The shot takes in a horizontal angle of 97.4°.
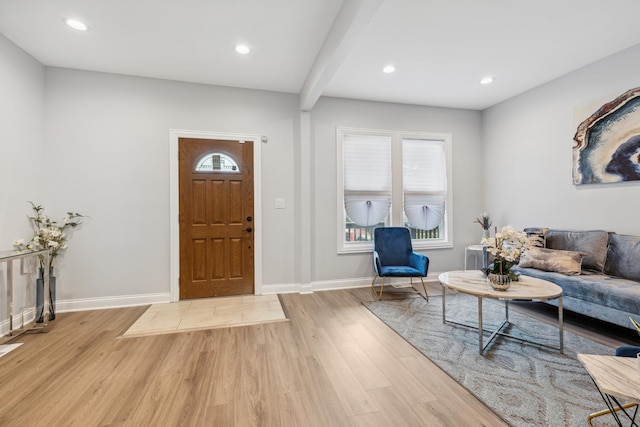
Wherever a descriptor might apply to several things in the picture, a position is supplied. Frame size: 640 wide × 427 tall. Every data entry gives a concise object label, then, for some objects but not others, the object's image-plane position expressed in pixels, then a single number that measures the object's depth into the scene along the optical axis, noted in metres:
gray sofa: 2.44
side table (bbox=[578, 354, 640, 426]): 1.05
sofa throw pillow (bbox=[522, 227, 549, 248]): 3.47
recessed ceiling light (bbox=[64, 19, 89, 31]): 2.52
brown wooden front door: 3.68
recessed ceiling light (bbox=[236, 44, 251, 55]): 2.91
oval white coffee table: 2.21
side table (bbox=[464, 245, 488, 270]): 4.02
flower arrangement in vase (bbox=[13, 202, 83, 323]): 2.92
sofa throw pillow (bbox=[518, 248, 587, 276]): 2.99
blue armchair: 4.14
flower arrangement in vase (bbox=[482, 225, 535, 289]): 2.35
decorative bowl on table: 2.34
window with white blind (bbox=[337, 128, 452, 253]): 4.30
